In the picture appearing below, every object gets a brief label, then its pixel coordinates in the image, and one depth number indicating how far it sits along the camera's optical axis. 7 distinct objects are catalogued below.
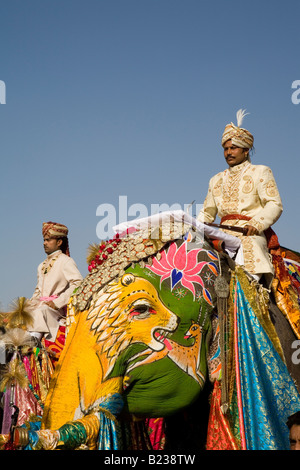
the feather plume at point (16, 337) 6.26
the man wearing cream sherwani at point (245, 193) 5.85
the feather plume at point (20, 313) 6.02
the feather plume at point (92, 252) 5.41
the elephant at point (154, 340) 4.52
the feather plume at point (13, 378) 5.56
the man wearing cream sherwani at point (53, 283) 6.70
